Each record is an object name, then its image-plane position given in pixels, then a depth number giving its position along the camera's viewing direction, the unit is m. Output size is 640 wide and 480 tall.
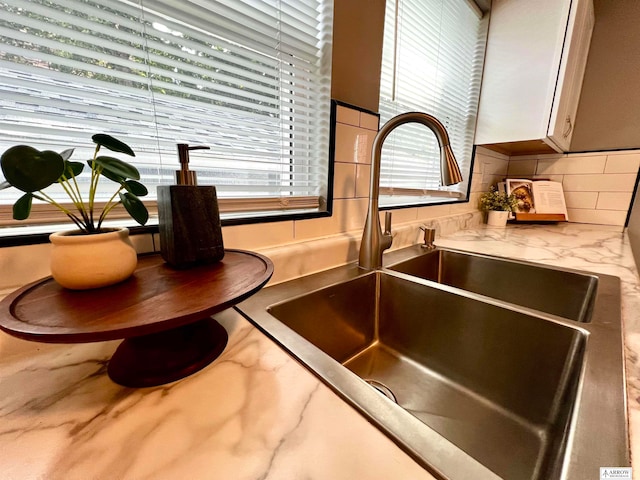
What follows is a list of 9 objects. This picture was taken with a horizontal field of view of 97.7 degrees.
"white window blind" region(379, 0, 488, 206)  1.10
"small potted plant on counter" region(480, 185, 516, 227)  1.65
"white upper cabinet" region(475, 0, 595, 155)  1.23
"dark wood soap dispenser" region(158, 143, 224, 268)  0.46
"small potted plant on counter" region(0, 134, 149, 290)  0.31
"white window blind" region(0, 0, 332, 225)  0.47
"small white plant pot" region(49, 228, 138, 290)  0.37
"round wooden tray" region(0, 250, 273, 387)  0.29
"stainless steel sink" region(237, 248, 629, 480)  0.30
